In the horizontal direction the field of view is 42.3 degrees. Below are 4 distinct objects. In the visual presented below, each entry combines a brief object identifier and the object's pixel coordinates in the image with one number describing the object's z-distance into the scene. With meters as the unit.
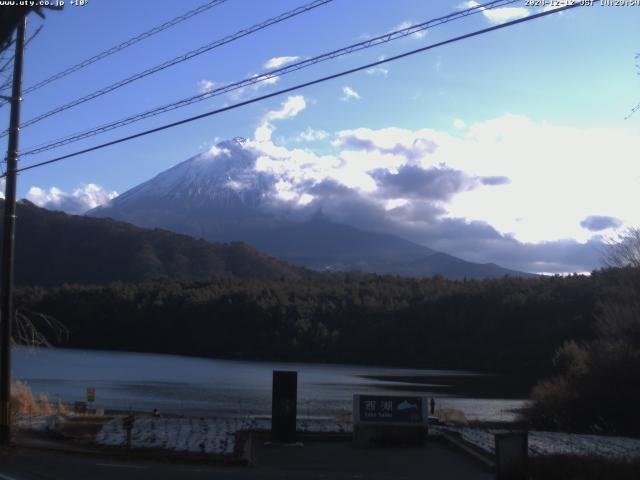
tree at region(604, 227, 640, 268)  38.47
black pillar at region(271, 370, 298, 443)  18.25
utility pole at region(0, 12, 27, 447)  18.31
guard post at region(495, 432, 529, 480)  12.84
